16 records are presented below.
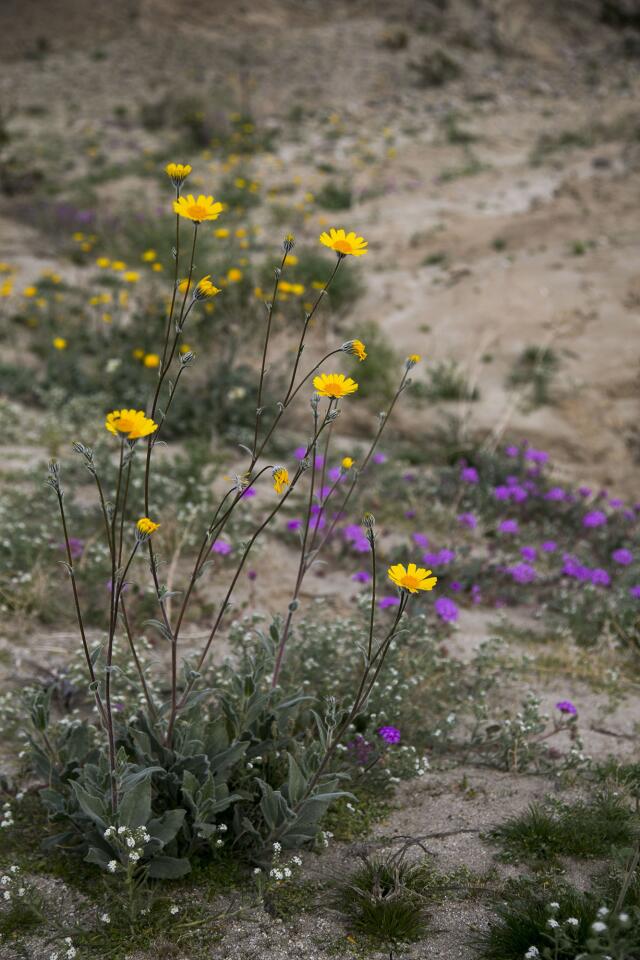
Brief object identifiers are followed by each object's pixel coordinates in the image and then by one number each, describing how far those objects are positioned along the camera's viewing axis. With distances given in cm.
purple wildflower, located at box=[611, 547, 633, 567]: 434
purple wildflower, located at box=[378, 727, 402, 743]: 269
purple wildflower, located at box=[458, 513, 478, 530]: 449
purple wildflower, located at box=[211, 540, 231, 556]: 391
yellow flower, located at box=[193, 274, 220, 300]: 196
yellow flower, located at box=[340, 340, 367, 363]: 205
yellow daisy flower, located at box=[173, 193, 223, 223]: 202
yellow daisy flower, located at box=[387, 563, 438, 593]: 190
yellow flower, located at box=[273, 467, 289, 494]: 203
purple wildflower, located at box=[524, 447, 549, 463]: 510
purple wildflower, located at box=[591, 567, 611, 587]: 416
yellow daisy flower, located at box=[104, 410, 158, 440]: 168
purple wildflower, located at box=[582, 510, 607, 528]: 460
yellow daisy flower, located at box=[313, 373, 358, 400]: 213
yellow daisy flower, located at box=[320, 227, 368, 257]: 211
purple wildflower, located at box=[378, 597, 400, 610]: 371
